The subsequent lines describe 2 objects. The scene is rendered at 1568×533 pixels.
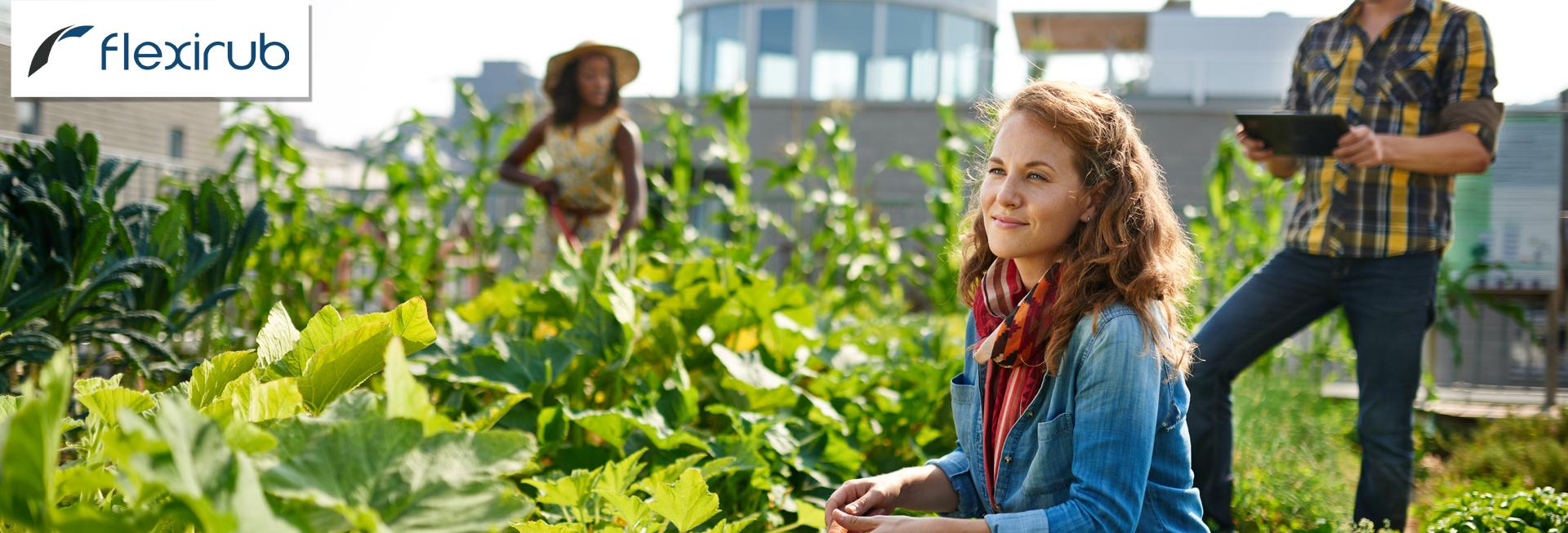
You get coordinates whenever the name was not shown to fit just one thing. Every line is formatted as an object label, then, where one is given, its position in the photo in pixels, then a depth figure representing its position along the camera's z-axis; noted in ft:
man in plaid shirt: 7.64
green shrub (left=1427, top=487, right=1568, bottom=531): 6.35
